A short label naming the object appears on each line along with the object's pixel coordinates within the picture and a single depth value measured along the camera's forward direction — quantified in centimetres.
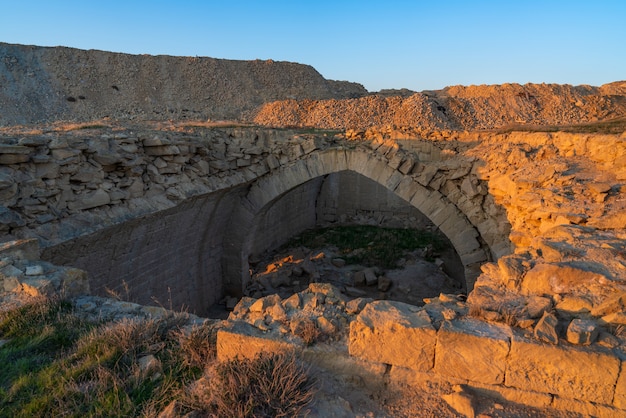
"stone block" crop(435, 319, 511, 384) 232
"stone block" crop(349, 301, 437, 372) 244
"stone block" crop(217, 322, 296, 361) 268
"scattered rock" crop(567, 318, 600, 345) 223
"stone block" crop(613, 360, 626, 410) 212
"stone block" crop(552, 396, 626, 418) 216
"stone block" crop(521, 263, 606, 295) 278
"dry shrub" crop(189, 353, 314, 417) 215
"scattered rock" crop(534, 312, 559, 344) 227
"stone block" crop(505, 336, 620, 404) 215
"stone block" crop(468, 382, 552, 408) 226
